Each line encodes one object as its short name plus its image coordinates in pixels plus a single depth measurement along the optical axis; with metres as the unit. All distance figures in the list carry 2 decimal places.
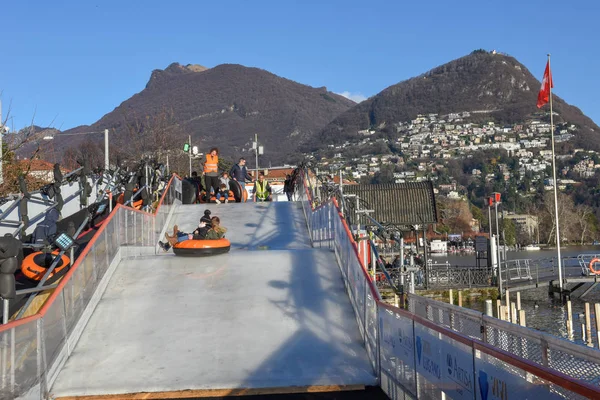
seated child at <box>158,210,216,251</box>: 16.58
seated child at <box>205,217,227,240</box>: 16.47
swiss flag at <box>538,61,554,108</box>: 39.08
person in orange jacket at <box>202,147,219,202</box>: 26.54
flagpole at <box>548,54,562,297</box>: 39.54
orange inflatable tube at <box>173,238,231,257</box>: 15.97
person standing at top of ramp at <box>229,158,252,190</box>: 28.46
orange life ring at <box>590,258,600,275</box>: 41.69
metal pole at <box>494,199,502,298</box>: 41.31
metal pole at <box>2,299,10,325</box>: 9.71
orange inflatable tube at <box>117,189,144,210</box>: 21.08
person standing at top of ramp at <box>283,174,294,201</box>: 31.35
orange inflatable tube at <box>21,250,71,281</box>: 13.20
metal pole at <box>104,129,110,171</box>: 26.19
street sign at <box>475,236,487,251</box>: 51.25
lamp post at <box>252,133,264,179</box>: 43.19
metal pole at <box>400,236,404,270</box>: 12.47
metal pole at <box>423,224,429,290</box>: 42.59
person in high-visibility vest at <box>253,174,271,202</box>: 30.24
